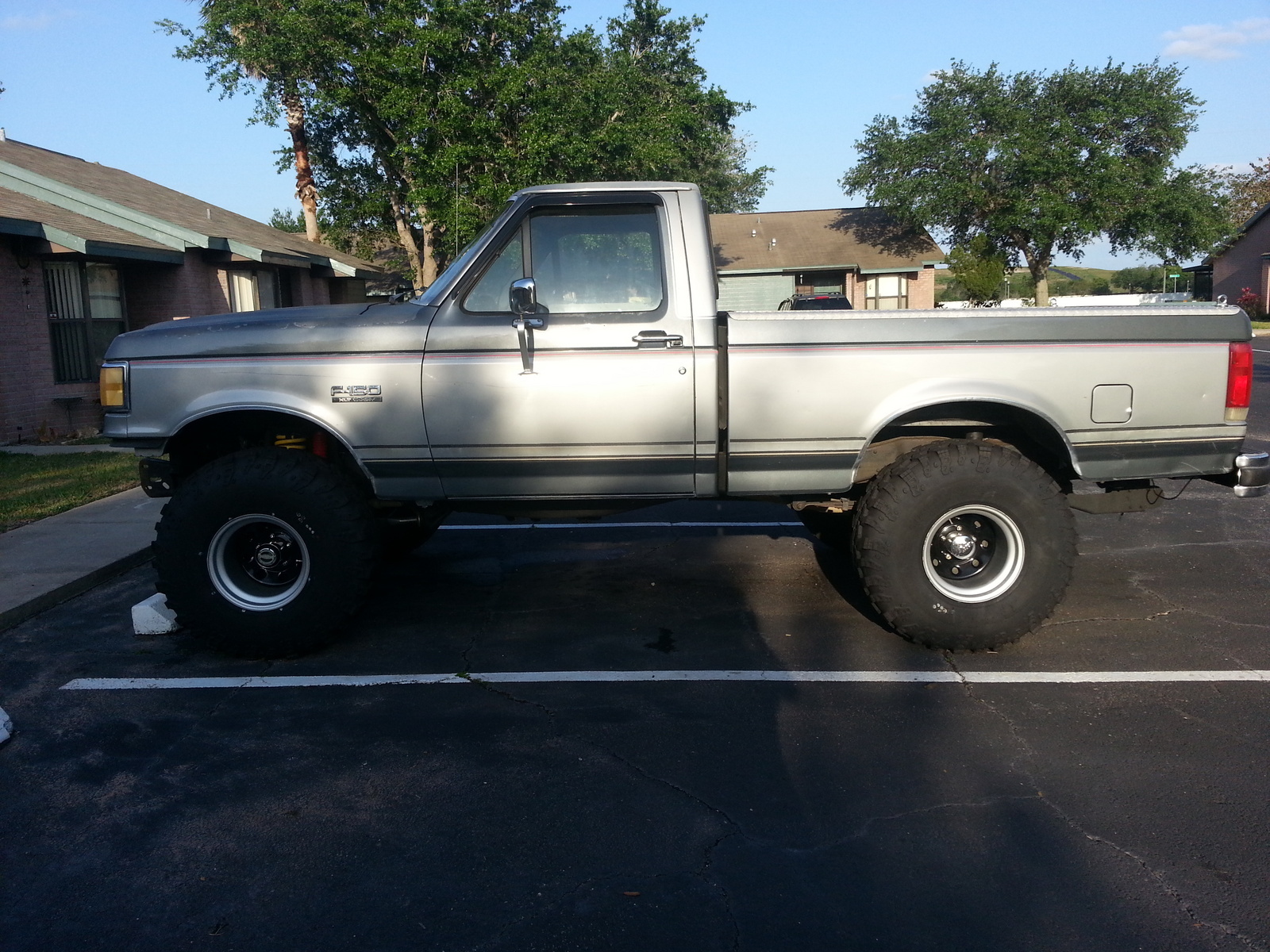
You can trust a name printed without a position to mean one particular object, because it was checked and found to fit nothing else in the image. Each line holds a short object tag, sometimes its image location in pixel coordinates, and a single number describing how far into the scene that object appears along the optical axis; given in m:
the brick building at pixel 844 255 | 39.06
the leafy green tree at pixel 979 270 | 35.41
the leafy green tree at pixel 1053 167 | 37.75
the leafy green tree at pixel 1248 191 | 60.59
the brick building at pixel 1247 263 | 48.28
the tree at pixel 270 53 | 23.27
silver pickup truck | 5.01
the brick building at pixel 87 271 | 13.73
